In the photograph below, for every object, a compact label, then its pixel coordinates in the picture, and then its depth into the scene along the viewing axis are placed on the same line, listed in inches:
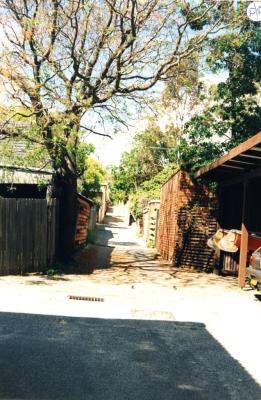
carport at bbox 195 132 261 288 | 390.2
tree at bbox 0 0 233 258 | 496.7
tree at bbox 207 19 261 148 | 694.5
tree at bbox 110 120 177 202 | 1818.4
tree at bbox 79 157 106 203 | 1929.1
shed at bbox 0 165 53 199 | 542.0
